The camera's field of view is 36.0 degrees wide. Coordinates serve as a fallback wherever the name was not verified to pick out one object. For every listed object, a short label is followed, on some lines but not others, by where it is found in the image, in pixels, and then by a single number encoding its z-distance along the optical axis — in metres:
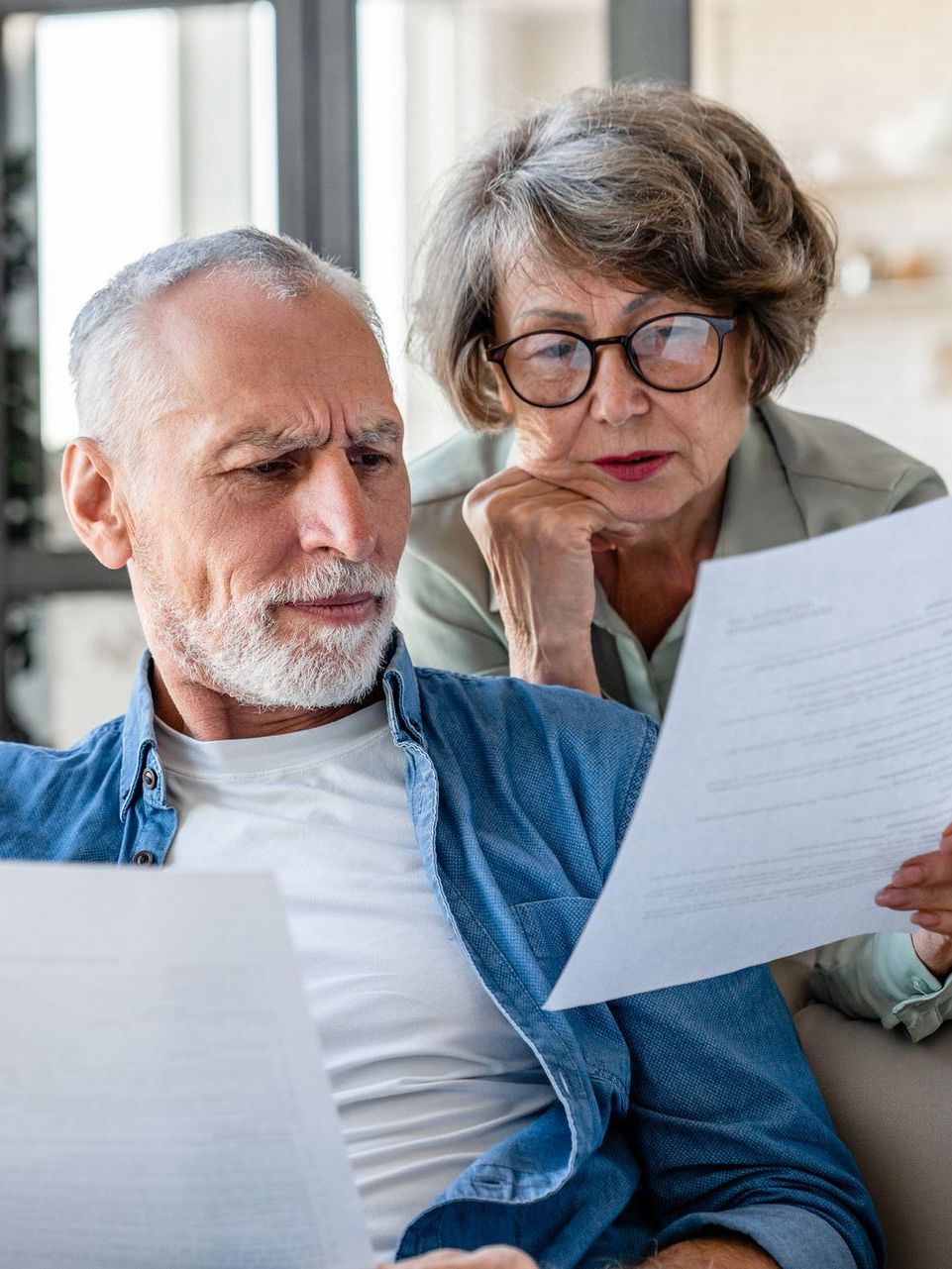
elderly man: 1.16
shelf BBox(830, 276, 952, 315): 4.94
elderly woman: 1.62
